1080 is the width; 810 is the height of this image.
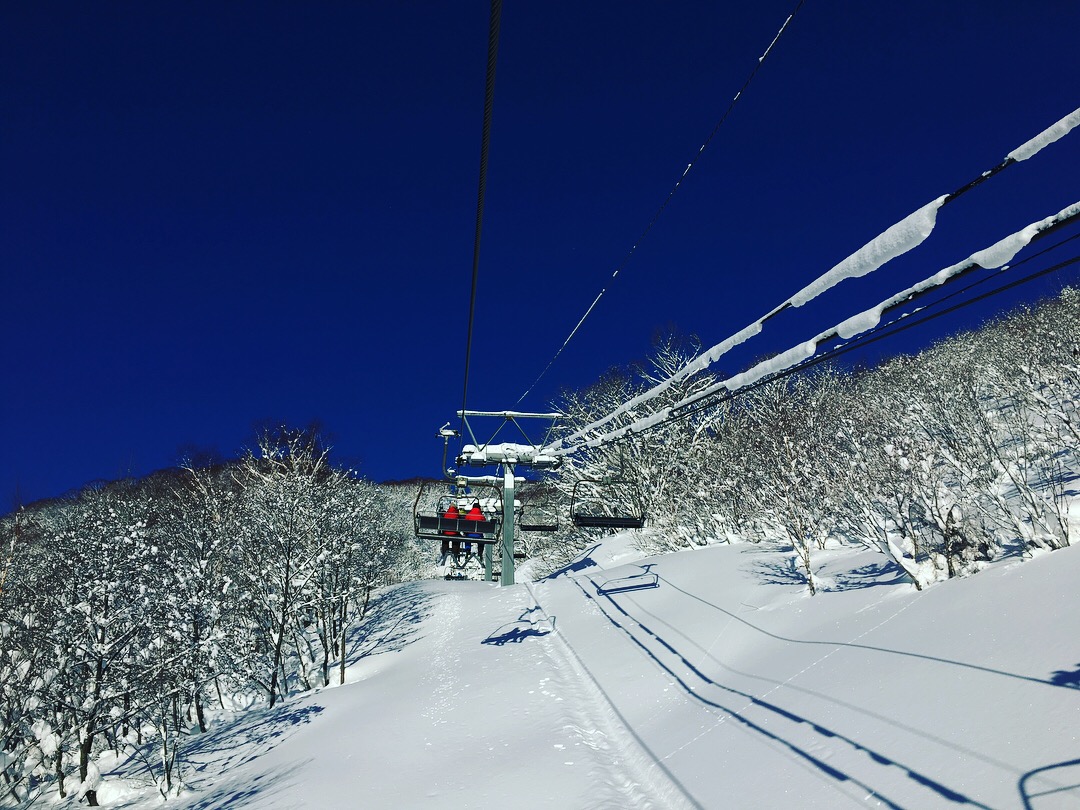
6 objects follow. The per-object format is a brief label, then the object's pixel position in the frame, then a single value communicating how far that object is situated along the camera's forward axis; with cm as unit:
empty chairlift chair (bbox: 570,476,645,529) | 3036
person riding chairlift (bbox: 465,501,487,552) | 1664
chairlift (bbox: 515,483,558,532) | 3784
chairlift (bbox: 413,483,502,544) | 1524
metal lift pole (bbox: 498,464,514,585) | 2125
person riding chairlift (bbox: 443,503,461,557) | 1593
